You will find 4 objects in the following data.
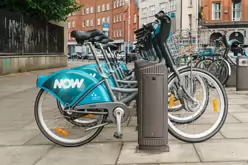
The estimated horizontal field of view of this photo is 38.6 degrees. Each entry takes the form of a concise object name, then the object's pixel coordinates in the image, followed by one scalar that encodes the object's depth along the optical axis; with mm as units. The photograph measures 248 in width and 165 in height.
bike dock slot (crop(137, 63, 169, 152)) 3750
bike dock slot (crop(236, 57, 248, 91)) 9133
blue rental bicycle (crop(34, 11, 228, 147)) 3988
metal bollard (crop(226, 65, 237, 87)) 10016
